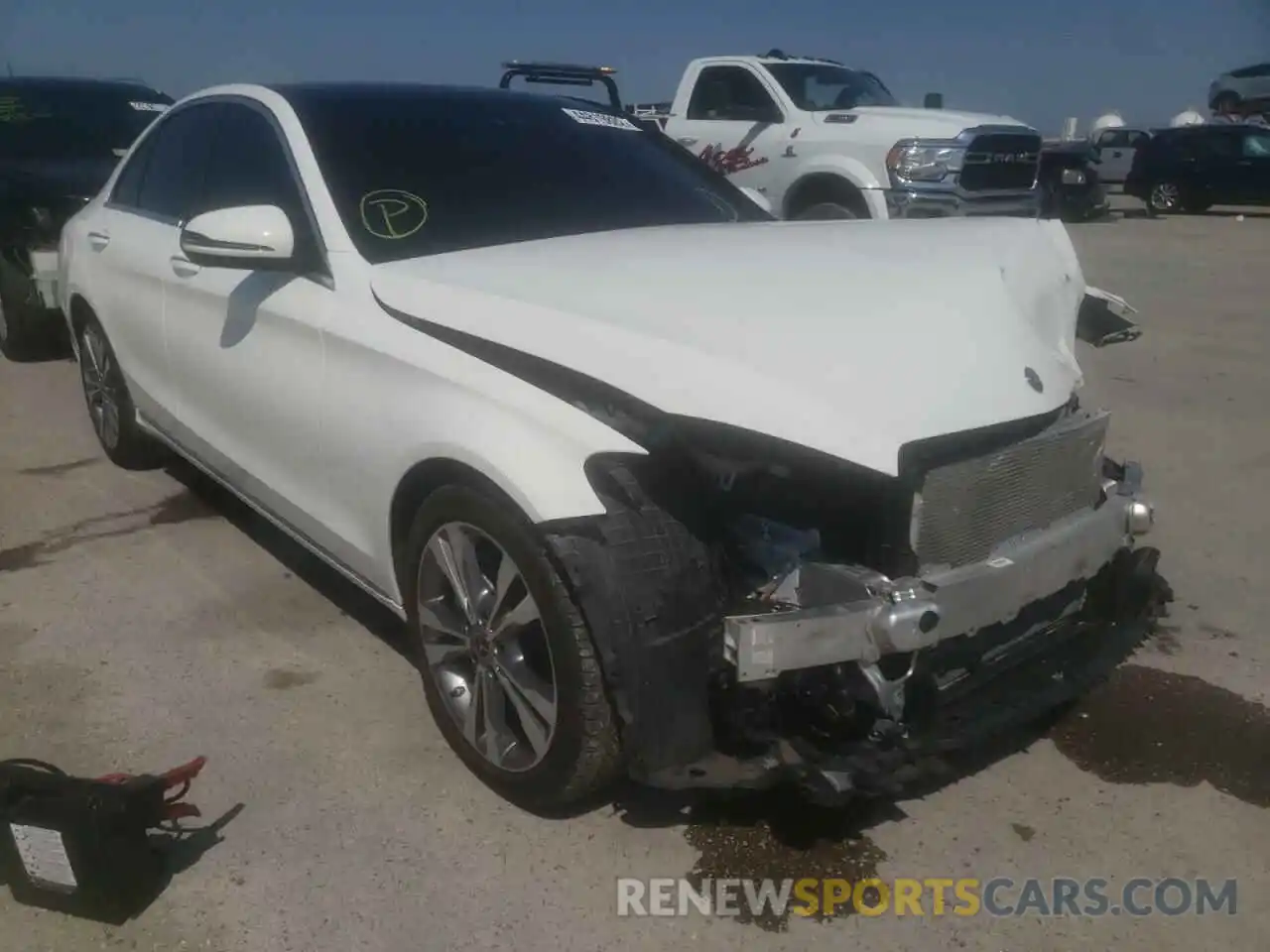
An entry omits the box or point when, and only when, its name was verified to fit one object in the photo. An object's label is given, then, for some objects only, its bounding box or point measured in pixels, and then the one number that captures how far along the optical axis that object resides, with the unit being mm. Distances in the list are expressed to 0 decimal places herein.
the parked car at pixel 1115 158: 24188
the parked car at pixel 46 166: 7035
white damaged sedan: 2338
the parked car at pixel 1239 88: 30906
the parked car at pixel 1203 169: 19766
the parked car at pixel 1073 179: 19219
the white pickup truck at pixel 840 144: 9828
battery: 2375
